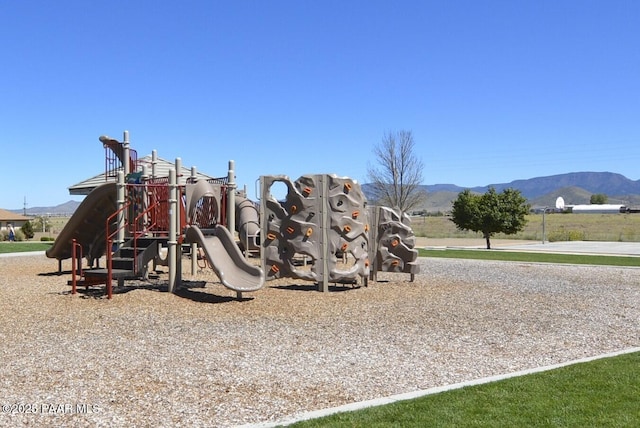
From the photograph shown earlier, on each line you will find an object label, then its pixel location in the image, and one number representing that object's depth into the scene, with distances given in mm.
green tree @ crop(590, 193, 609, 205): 180550
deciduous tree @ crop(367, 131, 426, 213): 48281
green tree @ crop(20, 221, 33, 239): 44469
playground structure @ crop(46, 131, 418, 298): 12578
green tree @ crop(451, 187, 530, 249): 33094
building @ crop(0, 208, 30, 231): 58638
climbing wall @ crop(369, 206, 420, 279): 15305
